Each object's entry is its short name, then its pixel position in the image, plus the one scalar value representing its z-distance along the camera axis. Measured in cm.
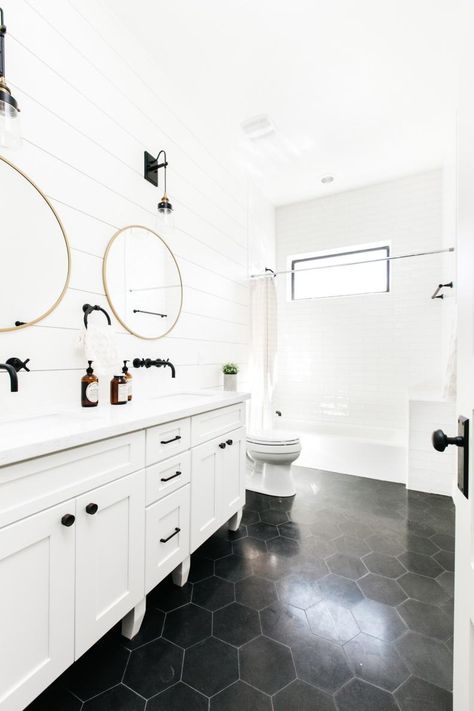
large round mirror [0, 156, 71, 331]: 126
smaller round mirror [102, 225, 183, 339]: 176
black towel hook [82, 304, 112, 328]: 155
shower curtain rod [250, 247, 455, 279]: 319
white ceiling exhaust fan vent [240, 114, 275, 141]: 246
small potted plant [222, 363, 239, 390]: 270
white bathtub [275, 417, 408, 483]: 295
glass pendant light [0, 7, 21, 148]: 102
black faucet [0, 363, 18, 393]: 106
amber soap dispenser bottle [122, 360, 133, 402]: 169
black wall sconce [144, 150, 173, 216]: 192
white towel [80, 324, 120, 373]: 149
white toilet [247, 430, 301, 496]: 249
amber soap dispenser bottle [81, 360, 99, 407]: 150
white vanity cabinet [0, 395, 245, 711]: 85
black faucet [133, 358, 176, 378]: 186
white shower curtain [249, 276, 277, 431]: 321
